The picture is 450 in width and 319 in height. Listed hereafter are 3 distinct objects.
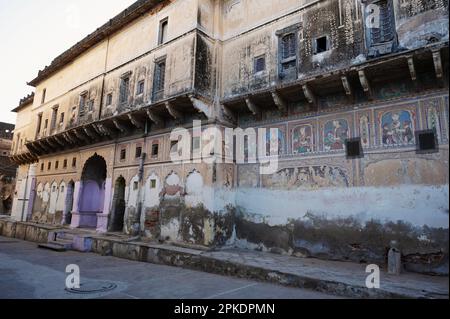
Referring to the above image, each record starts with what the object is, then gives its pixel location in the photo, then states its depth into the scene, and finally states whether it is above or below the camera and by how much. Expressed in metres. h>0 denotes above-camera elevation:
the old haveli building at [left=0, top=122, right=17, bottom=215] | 29.97 +3.49
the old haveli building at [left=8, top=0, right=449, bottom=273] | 6.96 +2.94
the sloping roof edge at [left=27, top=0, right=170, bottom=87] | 12.38 +8.30
